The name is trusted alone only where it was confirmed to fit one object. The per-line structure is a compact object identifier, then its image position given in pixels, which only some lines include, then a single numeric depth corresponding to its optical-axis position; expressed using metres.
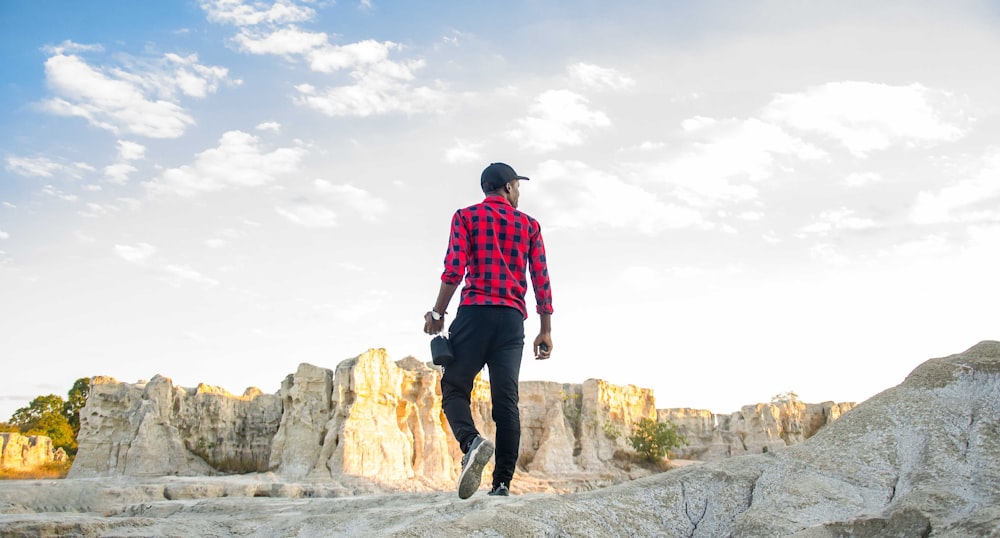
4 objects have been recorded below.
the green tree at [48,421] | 40.00
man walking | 4.44
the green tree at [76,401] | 42.50
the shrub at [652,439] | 49.00
